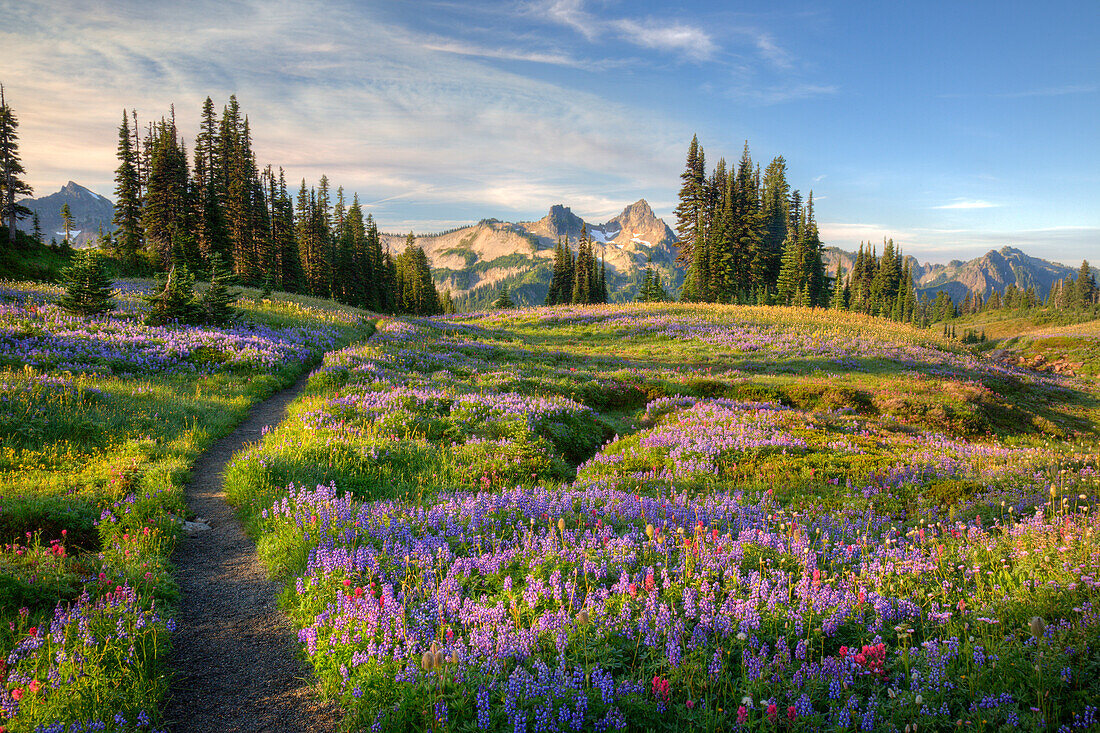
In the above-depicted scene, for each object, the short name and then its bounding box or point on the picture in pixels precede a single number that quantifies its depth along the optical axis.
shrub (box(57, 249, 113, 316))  19.36
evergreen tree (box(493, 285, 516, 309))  80.46
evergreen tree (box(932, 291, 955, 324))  168.25
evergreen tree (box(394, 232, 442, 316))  95.38
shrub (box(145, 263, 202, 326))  20.80
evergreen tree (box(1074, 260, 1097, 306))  144.44
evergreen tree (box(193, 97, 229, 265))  54.38
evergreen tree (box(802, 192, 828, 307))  73.39
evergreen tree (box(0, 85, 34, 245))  48.25
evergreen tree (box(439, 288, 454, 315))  121.01
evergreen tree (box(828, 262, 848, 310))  80.12
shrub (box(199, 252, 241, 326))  22.33
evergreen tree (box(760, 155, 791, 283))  72.19
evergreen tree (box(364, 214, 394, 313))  81.31
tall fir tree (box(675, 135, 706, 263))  67.12
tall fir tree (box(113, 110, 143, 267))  57.72
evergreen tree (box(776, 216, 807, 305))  67.44
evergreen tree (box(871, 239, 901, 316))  100.19
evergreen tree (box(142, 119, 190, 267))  53.31
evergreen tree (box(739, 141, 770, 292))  65.69
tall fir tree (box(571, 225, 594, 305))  93.25
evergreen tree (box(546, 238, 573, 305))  100.75
